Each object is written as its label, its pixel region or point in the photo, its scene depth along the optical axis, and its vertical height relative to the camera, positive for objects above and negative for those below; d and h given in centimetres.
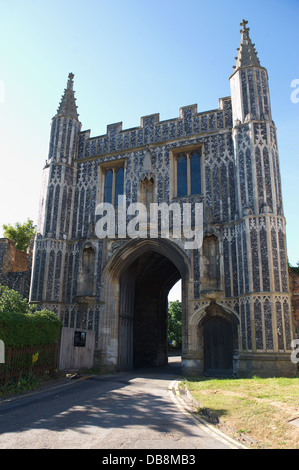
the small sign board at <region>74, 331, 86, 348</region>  1427 +22
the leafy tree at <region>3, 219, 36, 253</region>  3127 +887
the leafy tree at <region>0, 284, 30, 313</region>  1138 +121
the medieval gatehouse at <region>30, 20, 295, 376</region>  1353 +455
